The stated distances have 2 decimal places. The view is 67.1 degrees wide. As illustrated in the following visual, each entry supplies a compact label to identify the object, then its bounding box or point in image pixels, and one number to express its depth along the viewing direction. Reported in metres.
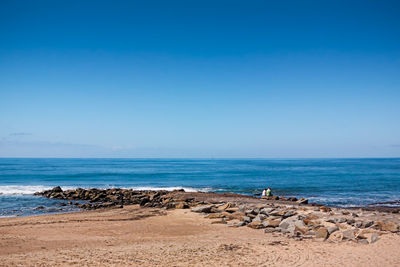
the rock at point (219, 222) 17.39
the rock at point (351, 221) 15.08
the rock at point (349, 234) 13.06
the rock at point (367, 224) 14.64
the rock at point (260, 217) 16.78
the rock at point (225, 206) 21.10
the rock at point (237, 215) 17.93
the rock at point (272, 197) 28.35
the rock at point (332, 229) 13.80
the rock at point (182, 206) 22.36
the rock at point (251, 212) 18.45
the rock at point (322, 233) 13.45
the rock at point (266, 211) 18.43
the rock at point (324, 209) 19.99
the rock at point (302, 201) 26.24
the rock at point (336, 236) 13.18
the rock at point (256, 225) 15.69
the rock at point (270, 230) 14.97
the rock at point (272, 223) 15.63
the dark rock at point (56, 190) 32.69
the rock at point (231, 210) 20.01
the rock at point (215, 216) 18.52
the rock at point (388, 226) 13.84
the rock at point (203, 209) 20.19
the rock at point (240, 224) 16.33
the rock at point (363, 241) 12.60
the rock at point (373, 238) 12.63
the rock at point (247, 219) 16.67
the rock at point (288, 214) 17.44
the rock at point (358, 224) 14.66
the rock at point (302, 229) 14.17
